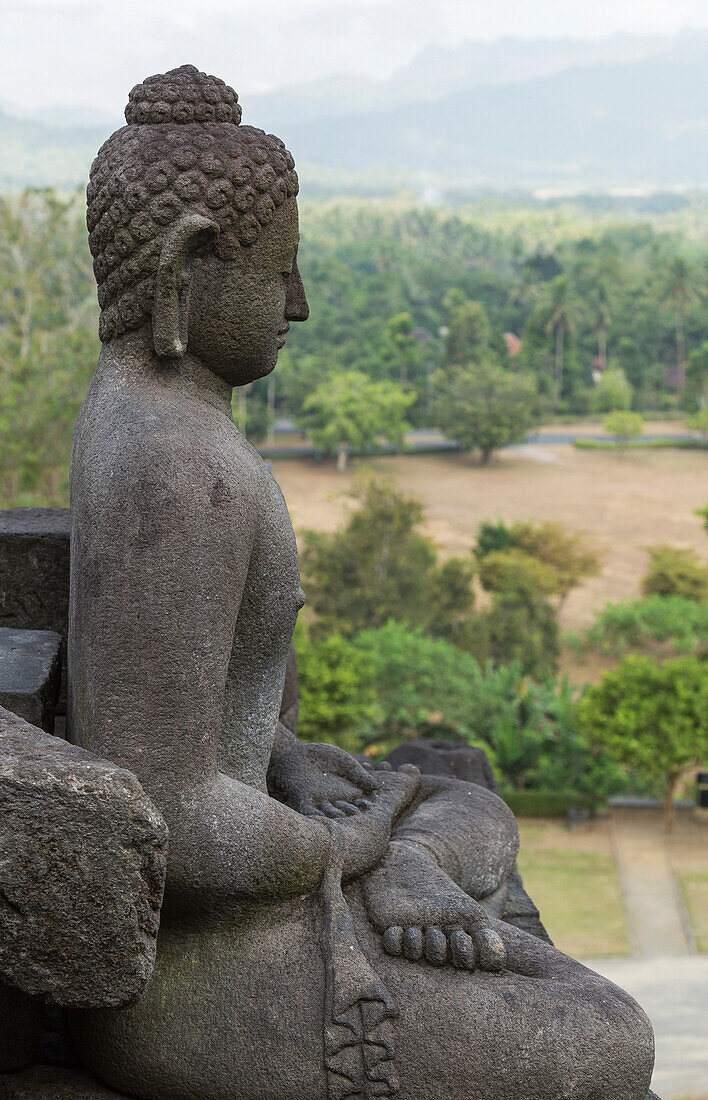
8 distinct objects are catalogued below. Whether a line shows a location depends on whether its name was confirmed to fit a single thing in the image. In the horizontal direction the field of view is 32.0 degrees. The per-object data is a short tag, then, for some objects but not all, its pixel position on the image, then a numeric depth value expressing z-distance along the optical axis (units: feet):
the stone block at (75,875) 9.48
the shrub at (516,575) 117.80
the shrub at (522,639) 104.42
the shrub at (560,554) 144.15
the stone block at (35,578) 14.73
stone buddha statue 11.15
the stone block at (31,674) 12.21
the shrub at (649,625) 94.68
